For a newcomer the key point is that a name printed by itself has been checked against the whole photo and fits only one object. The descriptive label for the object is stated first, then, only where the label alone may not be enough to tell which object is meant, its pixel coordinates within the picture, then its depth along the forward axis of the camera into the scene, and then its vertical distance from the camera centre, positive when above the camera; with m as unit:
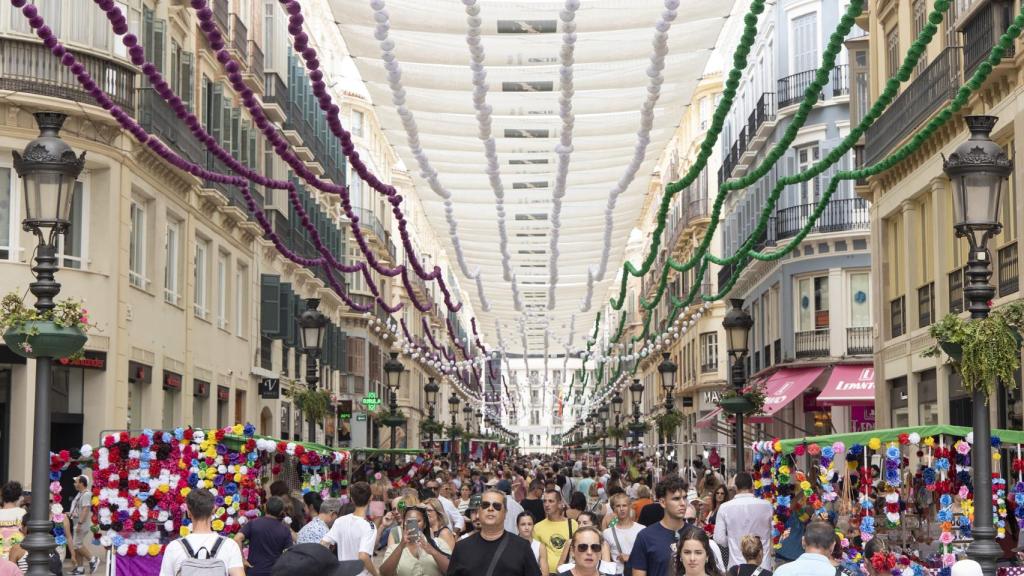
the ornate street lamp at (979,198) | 11.96 +1.90
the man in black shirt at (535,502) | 18.39 -0.69
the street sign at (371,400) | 43.69 +1.20
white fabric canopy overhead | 19.42 +5.16
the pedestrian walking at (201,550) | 9.91 -0.69
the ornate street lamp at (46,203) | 11.89 +1.83
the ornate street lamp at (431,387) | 45.44 +1.63
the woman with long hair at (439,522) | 12.78 -0.70
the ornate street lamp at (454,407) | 56.72 +1.37
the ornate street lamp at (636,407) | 50.65 +1.26
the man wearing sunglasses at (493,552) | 9.54 -0.66
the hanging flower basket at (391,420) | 33.53 +0.50
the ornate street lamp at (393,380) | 33.16 +1.32
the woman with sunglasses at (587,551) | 9.57 -0.66
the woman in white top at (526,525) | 13.33 -0.69
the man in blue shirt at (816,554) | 9.33 -0.66
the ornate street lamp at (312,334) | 24.75 +1.72
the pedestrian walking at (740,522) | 14.14 -0.70
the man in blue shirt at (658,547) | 11.14 -0.73
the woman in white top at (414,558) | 11.45 -0.84
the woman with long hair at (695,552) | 9.25 -0.64
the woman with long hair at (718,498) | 17.69 -0.61
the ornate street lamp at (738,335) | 23.47 +1.64
